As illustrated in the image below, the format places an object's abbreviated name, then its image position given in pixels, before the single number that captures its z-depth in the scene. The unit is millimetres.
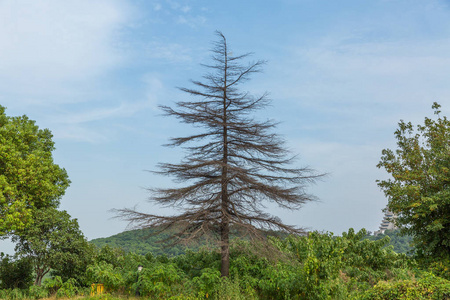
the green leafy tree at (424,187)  16031
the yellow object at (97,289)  13594
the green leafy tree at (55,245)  16844
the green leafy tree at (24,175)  16453
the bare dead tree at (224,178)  13648
